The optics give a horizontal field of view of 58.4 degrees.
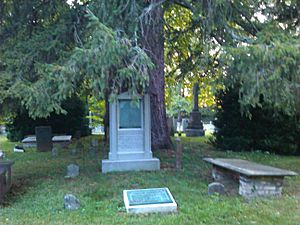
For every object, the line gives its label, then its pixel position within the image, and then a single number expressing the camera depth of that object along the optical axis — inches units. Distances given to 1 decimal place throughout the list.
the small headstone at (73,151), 382.9
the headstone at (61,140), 481.3
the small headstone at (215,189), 197.0
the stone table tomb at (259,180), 189.8
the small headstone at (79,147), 408.6
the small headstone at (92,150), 376.7
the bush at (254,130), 399.6
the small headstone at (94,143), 439.7
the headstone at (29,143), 468.2
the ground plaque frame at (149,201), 164.9
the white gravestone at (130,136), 275.8
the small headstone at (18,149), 434.5
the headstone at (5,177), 190.7
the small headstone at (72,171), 252.3
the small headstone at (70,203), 172.3
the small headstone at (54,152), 376.9
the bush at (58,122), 552.9
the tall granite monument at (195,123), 599.4
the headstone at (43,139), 421.9
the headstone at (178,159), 285.5
